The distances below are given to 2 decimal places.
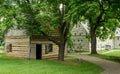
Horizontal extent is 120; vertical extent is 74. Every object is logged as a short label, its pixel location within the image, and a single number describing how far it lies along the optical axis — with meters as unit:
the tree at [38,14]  17.54
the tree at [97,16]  12.49
